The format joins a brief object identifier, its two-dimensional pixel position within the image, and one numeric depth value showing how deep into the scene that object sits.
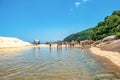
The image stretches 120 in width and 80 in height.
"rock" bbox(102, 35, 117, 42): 16.79
